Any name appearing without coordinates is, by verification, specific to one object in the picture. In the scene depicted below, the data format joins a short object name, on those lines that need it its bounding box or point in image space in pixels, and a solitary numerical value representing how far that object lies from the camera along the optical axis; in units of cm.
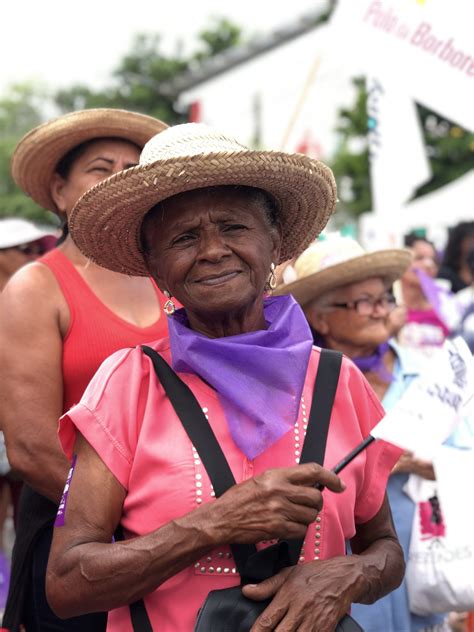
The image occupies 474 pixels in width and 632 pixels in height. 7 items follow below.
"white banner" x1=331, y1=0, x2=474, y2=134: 495
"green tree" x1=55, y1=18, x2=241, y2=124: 3744
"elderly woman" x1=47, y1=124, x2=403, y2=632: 218
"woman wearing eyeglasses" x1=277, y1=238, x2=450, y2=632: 414
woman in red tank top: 310
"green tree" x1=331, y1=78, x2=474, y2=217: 2017
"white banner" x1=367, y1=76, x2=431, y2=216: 746
